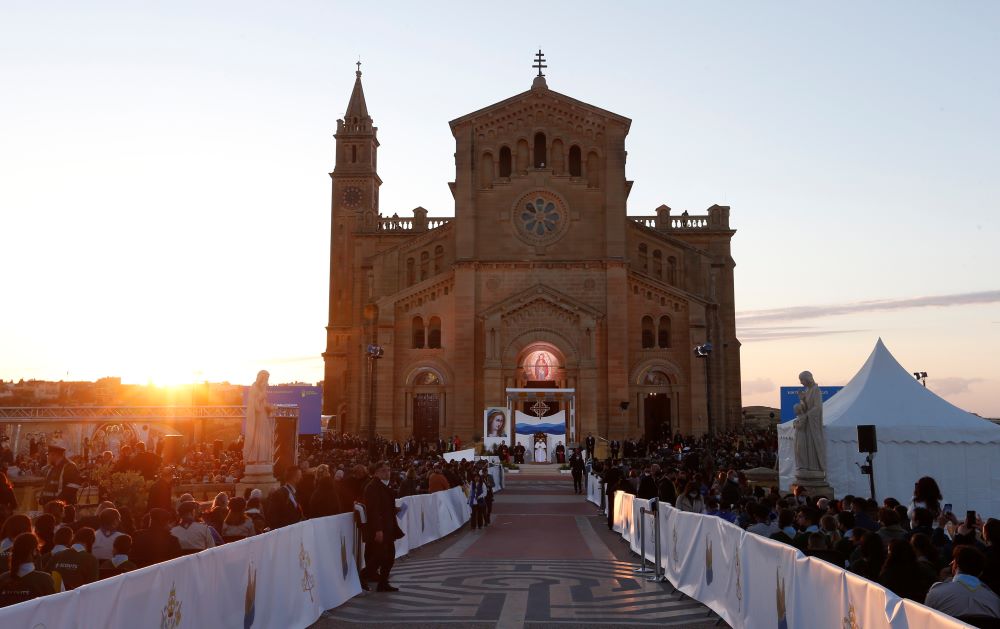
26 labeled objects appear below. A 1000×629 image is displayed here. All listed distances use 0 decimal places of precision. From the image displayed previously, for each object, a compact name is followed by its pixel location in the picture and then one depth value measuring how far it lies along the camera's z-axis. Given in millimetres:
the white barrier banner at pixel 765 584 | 6421
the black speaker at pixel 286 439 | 33009
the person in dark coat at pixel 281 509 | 13320
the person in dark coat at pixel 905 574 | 8227
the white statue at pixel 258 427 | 21359
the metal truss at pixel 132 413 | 33719
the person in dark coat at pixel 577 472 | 36812
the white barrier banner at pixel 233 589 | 6527
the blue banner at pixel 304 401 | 44156
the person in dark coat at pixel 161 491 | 14078
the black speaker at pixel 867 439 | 19406
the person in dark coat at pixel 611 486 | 24984
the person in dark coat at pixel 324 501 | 14219
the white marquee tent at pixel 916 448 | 24156
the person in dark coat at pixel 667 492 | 19172
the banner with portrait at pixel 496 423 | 49062
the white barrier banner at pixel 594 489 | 31998
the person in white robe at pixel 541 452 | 50969
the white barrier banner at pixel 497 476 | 37844
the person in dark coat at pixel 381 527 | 14523
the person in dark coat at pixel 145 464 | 23406
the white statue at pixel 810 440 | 20969
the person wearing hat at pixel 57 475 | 17844
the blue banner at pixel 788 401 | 47000
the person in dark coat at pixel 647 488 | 20406
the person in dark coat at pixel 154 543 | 9953
